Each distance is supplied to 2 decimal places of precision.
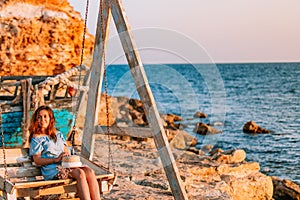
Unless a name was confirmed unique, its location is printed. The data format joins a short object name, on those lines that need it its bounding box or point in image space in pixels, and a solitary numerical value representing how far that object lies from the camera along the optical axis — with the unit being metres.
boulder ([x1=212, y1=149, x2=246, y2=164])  12.75
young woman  5.84
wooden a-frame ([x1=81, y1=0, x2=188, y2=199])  6.10
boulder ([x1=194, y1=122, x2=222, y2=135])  25.13
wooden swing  5.14
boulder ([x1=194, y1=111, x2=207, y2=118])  33.62
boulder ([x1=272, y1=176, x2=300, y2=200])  11.76
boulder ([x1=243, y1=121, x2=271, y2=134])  26.58
